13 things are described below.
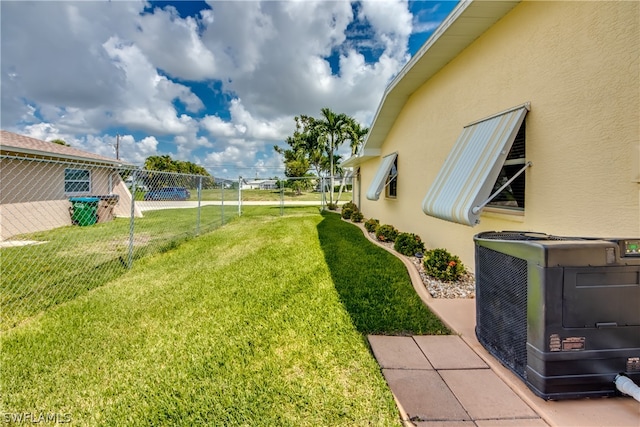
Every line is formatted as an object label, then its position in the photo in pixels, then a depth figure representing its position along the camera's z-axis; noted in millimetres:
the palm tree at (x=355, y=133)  28188
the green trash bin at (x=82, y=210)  11500
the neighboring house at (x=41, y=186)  9180
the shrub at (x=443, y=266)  4766
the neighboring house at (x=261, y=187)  39744
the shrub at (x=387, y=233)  8320
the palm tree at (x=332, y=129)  27844
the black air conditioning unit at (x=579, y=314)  1867
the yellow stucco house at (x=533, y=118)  2627
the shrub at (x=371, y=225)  10147
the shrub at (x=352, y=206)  14369
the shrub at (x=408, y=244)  6512
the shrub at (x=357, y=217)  13266
